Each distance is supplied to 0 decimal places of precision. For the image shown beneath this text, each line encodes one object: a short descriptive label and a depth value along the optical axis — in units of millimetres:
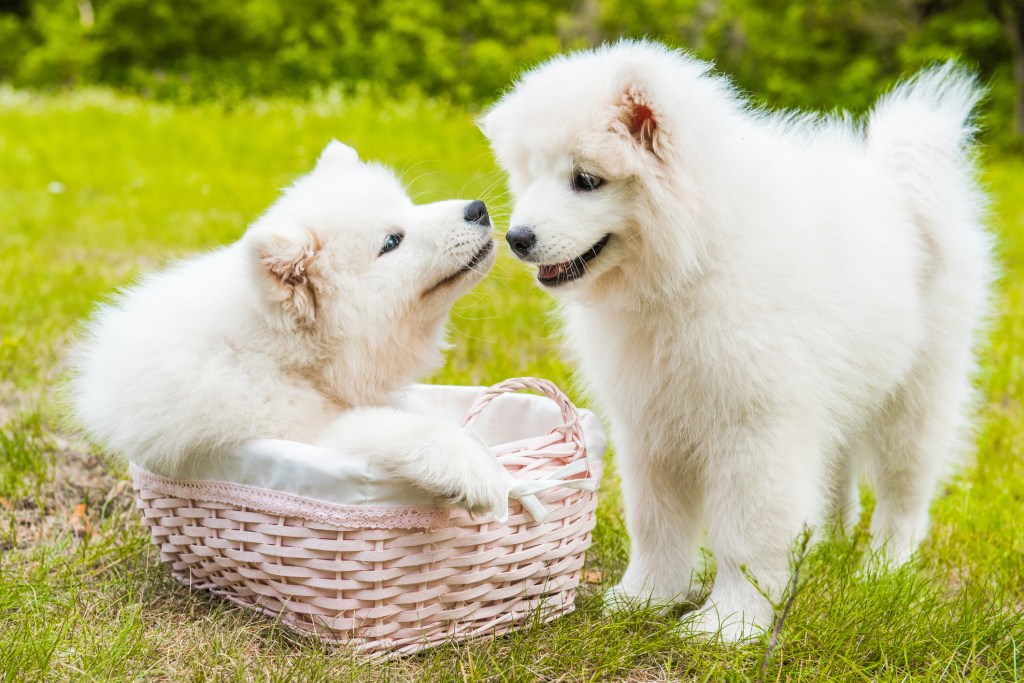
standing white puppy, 2490
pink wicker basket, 2260
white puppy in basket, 2279
